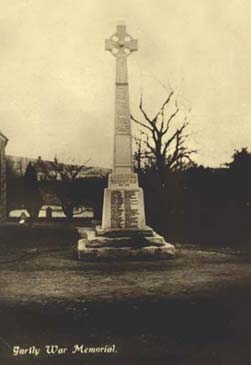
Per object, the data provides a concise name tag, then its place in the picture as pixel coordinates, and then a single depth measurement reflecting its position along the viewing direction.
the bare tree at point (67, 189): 29.20
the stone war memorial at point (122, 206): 9.90
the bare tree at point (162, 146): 21.14
